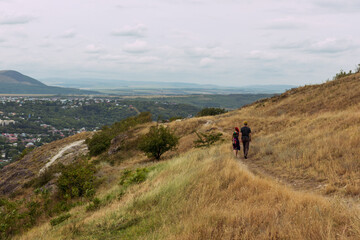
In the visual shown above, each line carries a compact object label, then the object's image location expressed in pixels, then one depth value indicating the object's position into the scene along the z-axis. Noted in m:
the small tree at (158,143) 18.55
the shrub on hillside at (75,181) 13.12
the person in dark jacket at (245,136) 12.84
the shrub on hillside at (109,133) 31.77
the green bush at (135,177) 10.23
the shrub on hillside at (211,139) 18.15
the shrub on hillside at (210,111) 53.22
